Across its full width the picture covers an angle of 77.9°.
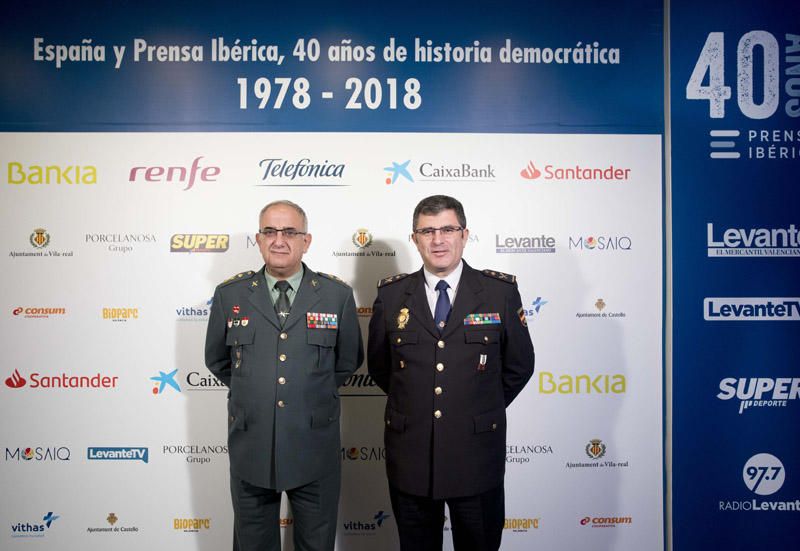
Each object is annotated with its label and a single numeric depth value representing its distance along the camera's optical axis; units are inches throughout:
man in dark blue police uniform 74.3
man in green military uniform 77.8
